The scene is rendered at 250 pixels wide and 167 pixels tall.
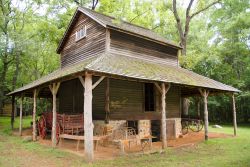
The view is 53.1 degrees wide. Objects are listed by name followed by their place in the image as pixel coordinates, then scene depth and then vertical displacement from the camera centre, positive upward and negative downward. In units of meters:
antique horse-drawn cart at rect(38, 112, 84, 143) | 11.97 -1.04
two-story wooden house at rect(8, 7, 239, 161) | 11.69 +1.11
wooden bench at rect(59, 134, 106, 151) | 9.85 -1.41
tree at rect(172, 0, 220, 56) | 23.00 +7.31
